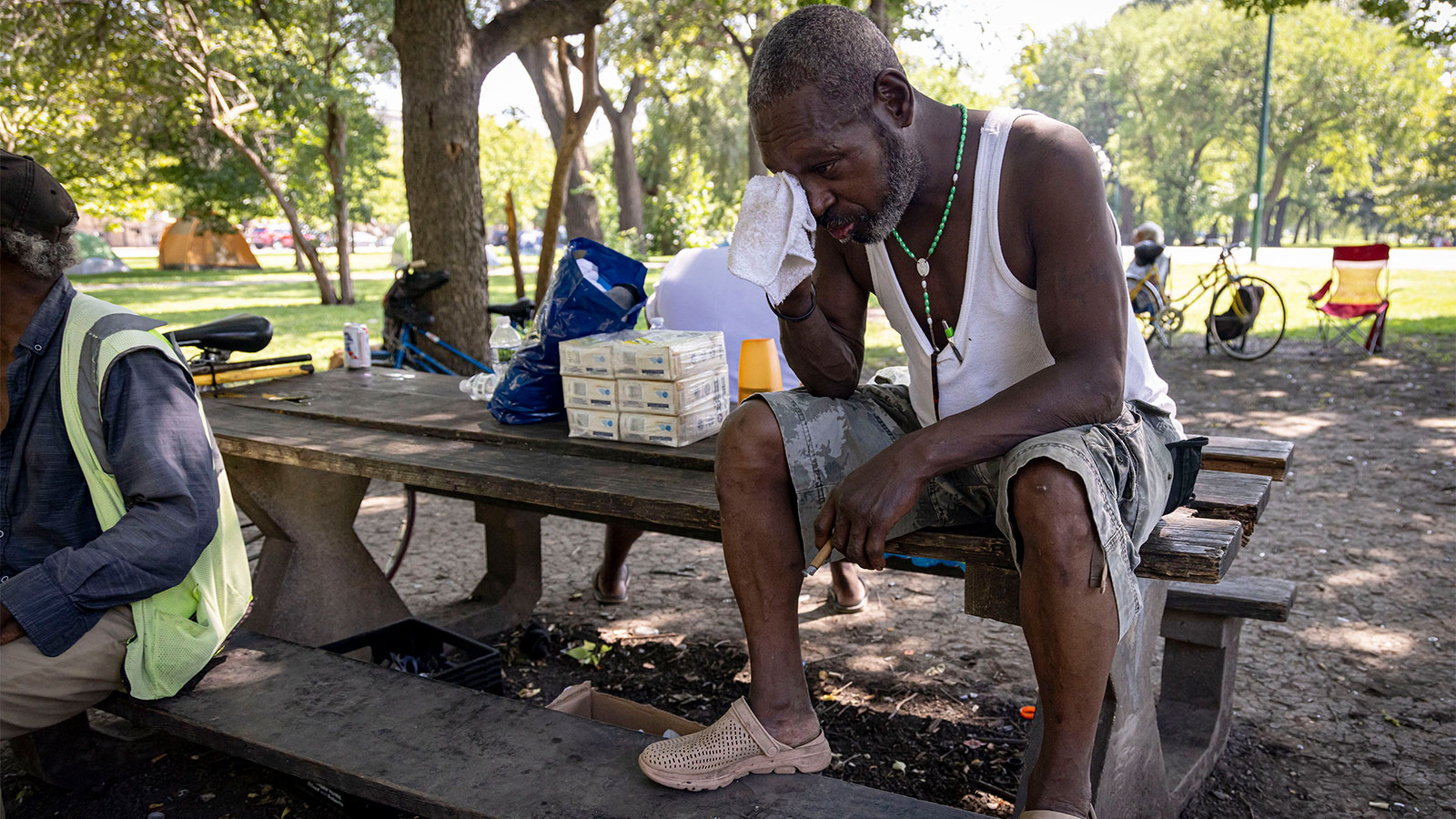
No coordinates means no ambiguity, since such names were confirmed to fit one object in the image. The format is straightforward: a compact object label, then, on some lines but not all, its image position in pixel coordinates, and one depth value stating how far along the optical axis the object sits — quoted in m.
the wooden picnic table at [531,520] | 2.01
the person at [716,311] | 3.73
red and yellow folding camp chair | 9.72
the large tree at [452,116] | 5.55
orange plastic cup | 2.85
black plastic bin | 2.88
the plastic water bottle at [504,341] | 4.17
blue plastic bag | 2.89
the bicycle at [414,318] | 5.63
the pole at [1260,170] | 22.30
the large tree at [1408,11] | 9.19
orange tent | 31.08
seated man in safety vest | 2.04
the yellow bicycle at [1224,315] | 9.98
